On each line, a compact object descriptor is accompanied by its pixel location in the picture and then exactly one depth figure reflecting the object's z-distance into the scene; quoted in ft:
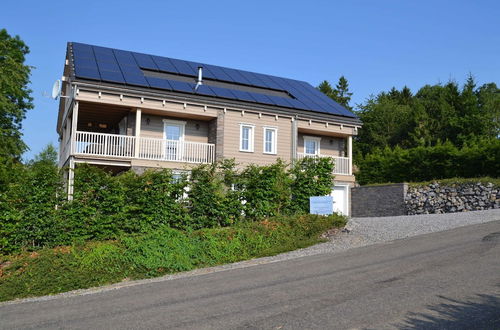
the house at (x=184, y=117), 67.82
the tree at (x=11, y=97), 73.41
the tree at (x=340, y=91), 199.41
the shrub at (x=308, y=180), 57.26
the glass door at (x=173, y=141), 71.66
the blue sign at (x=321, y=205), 56.03
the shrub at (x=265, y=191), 54.13
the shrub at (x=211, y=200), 50.60
